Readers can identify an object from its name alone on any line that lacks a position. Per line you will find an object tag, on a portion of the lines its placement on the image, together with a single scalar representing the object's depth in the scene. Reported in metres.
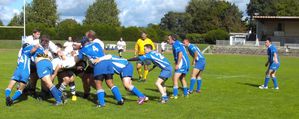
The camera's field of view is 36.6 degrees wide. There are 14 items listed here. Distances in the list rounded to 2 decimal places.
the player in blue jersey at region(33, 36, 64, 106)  10.69
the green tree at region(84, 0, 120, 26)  92.50
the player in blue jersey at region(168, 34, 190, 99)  12.15
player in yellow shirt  17.50
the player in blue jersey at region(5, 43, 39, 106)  10.70
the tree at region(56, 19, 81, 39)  66.31
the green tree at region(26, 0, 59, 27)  75.40
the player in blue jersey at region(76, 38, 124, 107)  10.53
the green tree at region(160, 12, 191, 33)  120.69
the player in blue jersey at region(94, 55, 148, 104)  10.85
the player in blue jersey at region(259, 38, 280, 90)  15.45
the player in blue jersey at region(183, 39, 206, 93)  13.79
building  68.31
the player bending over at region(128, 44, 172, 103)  11.22
